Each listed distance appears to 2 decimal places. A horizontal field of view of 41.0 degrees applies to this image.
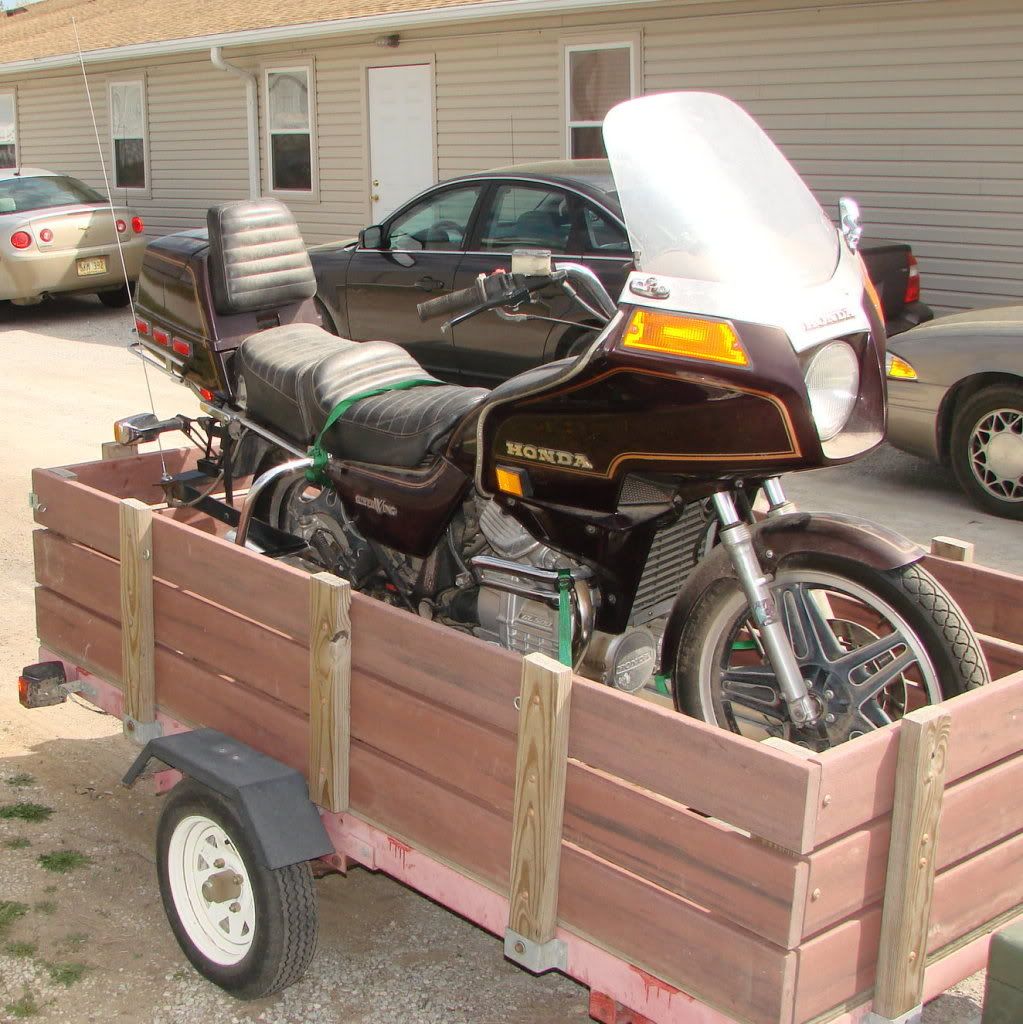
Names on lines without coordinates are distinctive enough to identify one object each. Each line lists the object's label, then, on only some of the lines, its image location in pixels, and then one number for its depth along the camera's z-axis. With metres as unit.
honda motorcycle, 2.89
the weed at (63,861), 3.91
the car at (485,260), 8.92
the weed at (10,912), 3.64
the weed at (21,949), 3.51
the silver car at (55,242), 13.96
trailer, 2.33
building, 10.80
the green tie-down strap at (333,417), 4.04
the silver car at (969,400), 7.21
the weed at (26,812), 4.19
